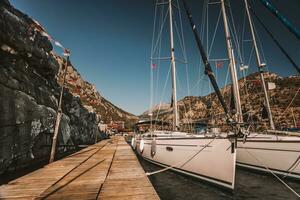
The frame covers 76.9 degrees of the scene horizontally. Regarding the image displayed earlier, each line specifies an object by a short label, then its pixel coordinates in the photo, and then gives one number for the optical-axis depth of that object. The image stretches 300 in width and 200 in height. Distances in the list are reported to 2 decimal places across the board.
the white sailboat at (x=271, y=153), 9.47
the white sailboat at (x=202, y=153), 8.00
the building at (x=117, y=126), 114.17
